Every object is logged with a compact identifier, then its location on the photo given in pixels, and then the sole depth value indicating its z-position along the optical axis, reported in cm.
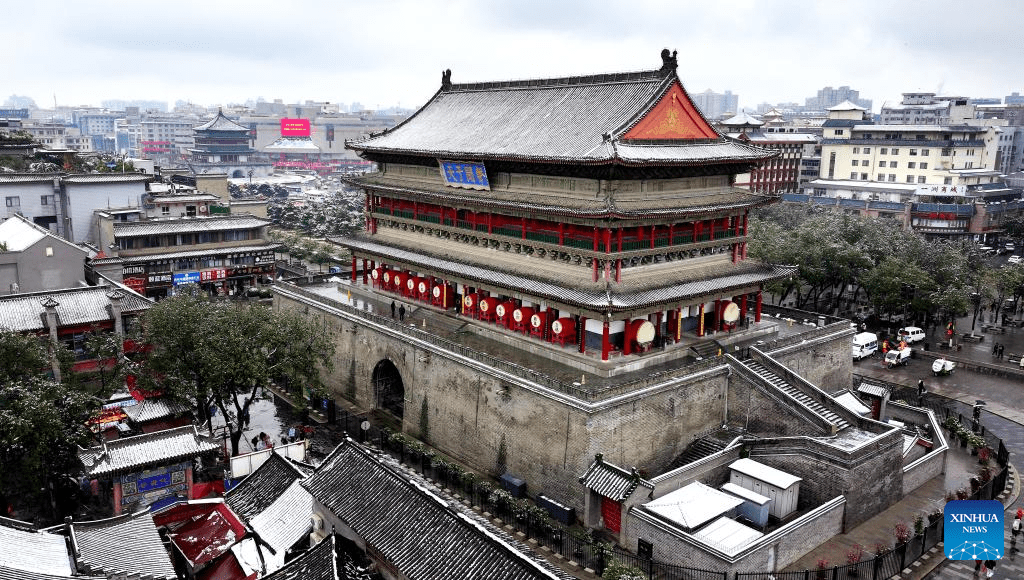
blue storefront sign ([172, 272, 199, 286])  7131
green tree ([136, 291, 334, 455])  3675
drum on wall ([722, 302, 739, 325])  4394
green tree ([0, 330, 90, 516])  2966
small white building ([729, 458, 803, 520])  3356
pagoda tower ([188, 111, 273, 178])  18462
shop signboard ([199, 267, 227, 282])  7275
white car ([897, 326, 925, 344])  6209
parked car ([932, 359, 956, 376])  5553
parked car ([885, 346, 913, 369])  5703
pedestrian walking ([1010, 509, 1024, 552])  3266
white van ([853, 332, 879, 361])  5878
